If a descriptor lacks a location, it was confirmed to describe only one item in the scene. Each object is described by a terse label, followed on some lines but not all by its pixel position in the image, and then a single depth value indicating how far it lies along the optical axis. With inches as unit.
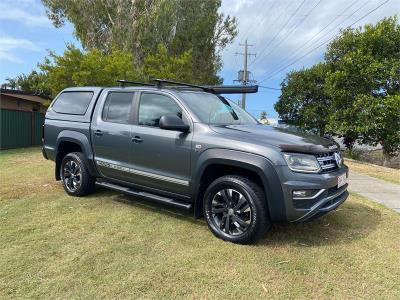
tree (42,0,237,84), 821.9
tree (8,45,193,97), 604.1
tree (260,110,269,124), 1649.6
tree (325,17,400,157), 575.8
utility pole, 1658.5
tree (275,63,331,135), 713.0
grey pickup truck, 172.9
